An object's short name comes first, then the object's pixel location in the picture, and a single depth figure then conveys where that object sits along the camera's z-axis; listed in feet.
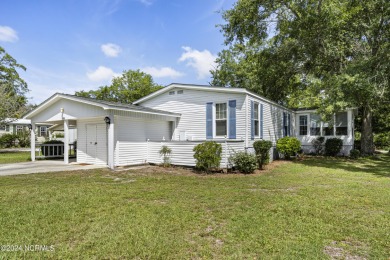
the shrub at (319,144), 57.43
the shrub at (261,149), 34.30
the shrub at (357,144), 65.99
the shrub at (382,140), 74.33
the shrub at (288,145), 45.68
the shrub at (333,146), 53.88
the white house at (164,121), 35.35
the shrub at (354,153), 49.26
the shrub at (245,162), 30.78
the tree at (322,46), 35.37
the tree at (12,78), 93.16
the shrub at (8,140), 93.71
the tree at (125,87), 117.82
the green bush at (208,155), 31.09
